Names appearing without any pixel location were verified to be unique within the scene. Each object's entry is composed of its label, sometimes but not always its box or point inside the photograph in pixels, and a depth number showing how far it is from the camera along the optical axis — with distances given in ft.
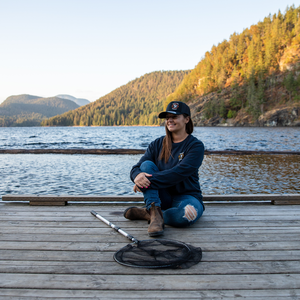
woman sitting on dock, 11.18
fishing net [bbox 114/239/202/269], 7.77
